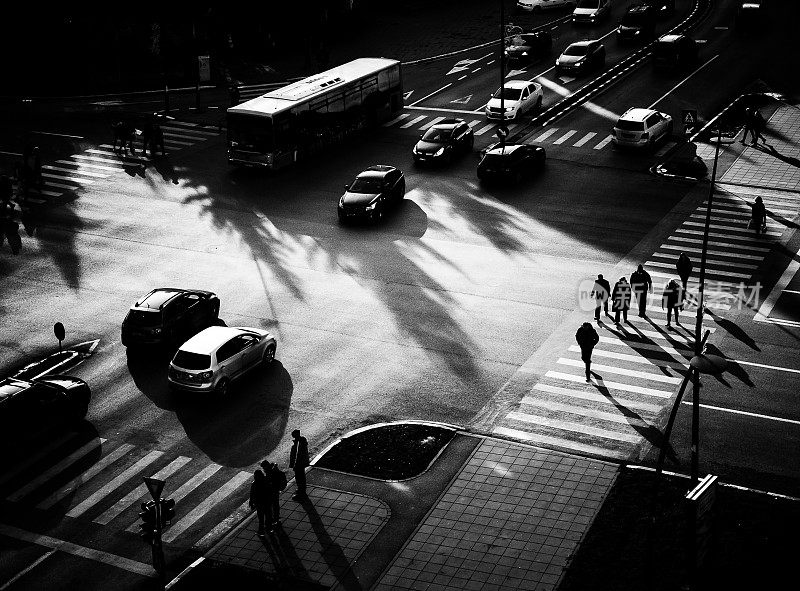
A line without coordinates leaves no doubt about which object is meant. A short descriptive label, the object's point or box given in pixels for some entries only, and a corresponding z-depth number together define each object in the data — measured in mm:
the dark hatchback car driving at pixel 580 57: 67750
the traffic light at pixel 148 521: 23094
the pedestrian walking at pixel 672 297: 35562
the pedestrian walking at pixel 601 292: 36406
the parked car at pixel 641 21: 75094
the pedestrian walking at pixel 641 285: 36531
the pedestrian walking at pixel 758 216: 43562
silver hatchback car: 31547
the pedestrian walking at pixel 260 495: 24891
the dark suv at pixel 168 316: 34281
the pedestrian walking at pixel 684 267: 38094
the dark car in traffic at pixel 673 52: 67688
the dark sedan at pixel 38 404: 29078
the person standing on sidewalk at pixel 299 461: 26625
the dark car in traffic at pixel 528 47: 71000
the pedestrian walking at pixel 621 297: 36562
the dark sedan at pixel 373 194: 45781
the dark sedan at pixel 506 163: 50497
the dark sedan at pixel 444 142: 53344
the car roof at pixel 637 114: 54862
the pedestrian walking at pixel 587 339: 32156
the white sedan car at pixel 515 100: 60219
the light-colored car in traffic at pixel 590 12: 79438
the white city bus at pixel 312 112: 52594
